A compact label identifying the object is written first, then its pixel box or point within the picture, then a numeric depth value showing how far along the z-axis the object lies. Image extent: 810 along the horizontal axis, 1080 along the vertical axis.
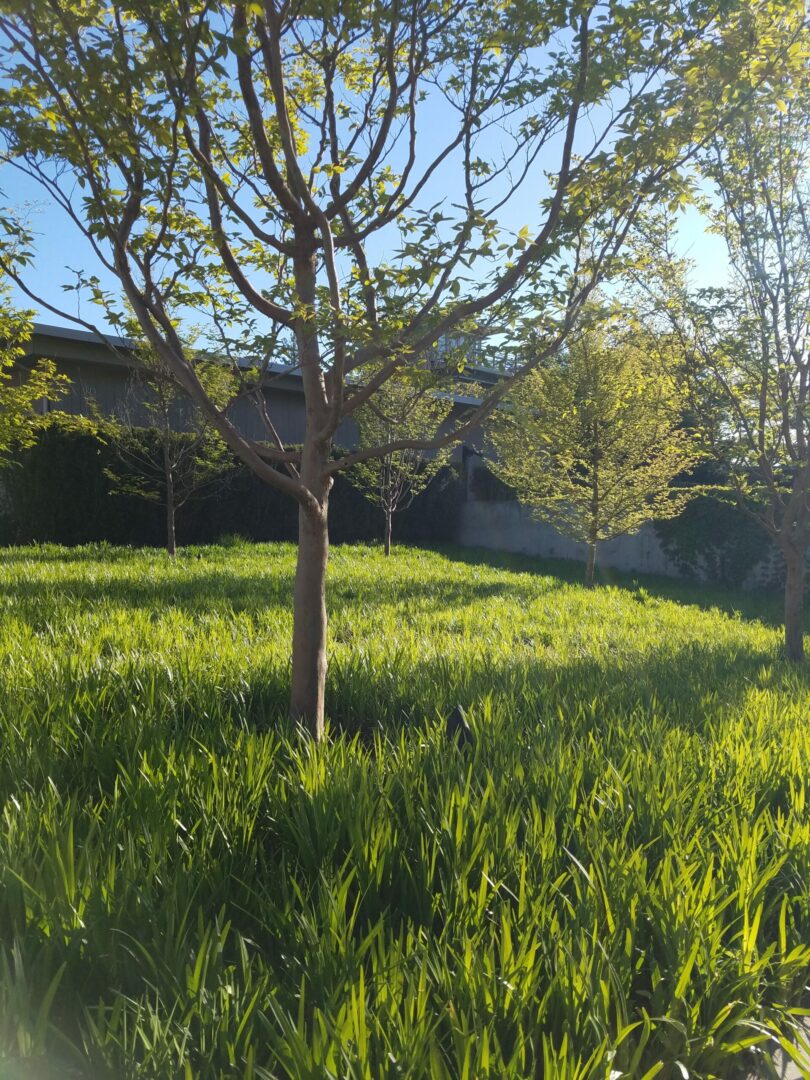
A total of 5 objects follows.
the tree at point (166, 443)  11.05
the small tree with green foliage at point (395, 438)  13.84
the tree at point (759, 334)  6.20
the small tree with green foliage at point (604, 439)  11.59
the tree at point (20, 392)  8.26
